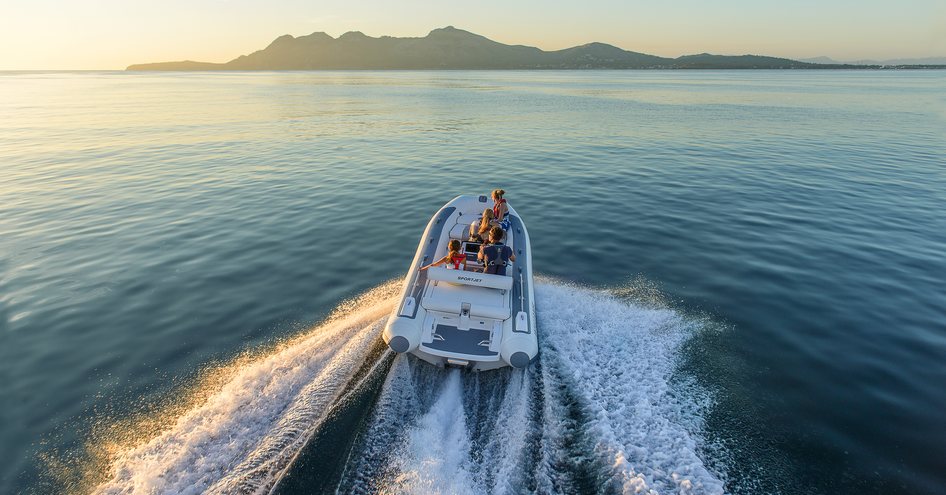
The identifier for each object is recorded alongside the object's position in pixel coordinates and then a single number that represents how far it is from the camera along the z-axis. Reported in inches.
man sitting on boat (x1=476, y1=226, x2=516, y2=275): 346.0
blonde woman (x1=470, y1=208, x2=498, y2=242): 399.5
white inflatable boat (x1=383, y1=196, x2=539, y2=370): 284.4
